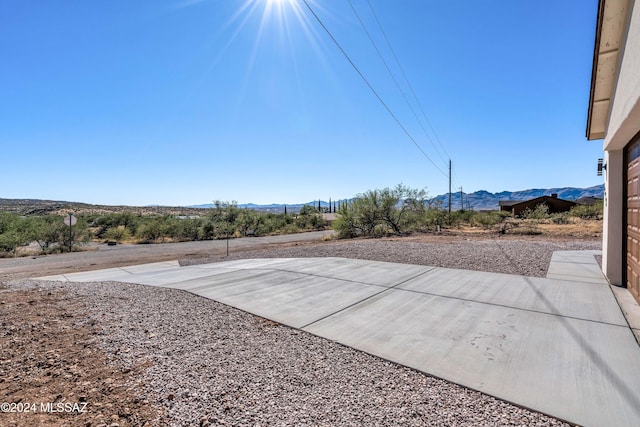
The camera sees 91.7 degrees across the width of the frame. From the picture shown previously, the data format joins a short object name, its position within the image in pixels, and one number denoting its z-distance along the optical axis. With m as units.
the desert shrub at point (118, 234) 24.39
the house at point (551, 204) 57.12
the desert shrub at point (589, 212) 28.09
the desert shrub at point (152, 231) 23.98
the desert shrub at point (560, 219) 25.29
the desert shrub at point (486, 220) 25.42
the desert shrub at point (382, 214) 20.55
